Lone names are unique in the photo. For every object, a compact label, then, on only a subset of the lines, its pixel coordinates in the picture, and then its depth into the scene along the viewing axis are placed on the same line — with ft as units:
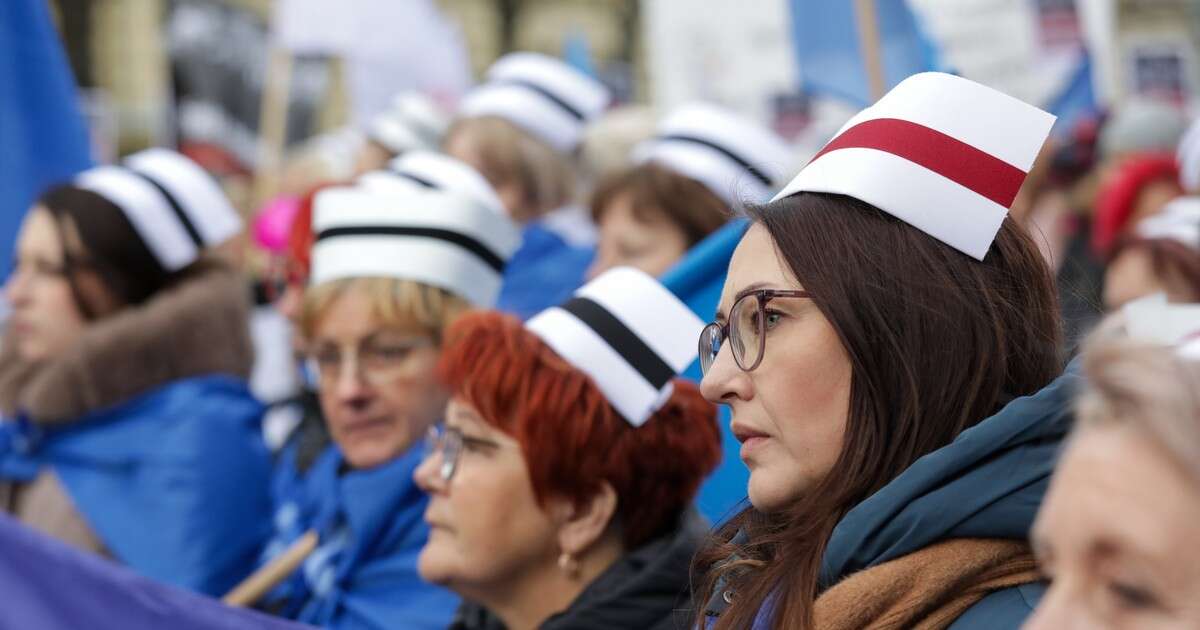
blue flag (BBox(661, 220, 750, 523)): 12.12
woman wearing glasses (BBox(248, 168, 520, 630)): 12.71
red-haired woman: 10.07
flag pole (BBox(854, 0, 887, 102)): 13.35
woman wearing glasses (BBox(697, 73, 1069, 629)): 6.52
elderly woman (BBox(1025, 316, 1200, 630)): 4.19
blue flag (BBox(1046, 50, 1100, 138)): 27.55
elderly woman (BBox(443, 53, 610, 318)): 17.62
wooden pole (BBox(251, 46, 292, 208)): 24.21
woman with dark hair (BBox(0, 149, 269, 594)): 14.56
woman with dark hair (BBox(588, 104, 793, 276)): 15.61
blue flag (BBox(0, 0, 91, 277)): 18.79
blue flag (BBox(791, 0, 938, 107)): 13.91
